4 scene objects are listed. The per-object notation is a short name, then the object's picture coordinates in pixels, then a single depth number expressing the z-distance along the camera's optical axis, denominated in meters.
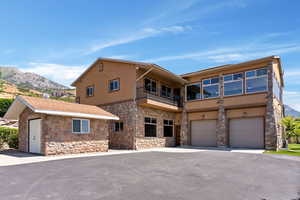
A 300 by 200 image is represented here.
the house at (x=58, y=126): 12.58
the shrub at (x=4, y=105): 22.98
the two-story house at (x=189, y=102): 17.55
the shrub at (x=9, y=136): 15.48
